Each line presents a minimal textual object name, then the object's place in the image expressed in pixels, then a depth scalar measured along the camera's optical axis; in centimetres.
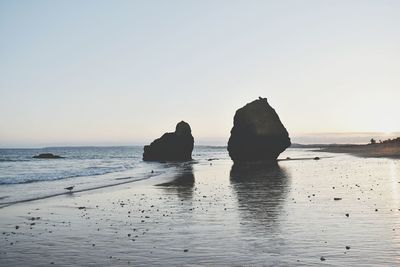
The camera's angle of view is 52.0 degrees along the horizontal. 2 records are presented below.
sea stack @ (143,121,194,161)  9825
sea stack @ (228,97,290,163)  6500
